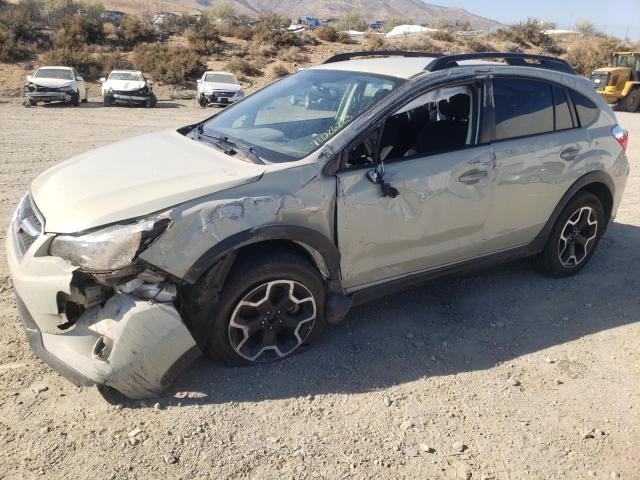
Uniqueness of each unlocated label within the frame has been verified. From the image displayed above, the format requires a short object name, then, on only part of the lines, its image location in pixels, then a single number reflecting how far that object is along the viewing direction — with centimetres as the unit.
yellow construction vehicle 2233
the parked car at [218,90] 2033
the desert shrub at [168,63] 2712
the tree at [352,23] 5379
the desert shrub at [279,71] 2856
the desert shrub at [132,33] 3198
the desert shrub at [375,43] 3653
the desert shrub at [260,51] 3189
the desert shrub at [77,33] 2934
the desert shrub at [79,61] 2650
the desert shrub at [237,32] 3581
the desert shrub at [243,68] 2862
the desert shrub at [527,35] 4347
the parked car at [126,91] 1978
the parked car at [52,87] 1861
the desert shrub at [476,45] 3979
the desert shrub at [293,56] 3189
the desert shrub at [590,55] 3772
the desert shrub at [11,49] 2648
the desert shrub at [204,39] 3206
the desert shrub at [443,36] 4229
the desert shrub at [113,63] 2738
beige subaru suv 279
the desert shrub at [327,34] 3716
